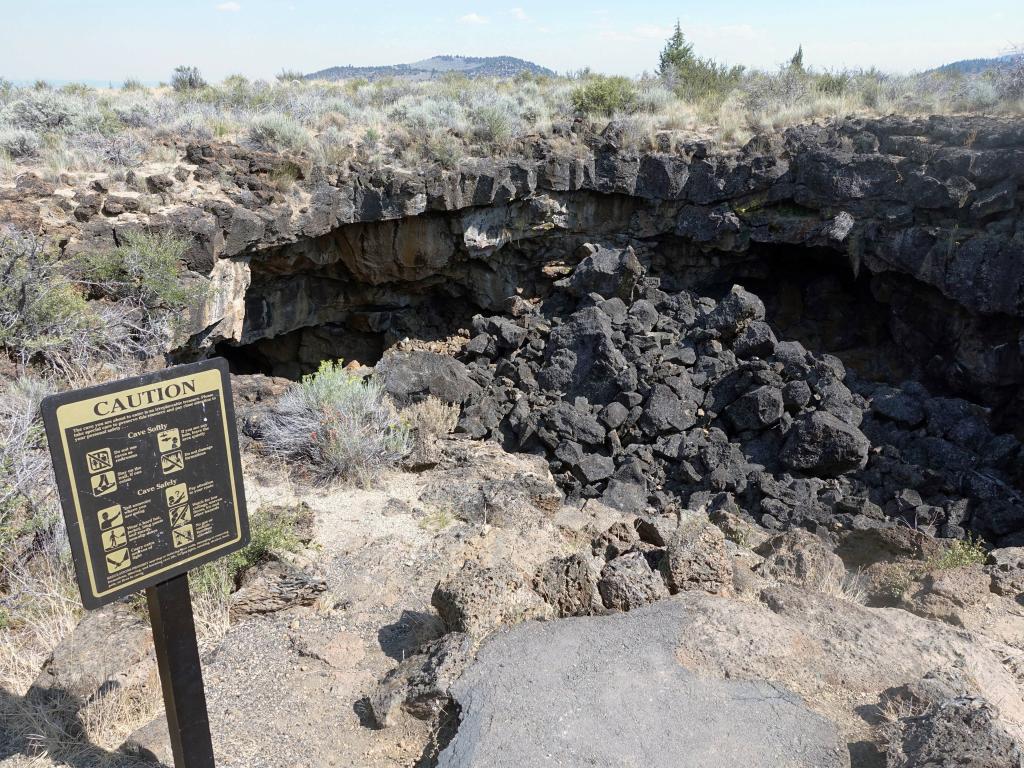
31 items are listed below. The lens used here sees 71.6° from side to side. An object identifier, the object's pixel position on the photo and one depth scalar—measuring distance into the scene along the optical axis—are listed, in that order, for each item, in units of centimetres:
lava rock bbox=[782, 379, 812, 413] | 922
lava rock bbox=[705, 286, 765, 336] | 1055
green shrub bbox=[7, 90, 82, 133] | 1188
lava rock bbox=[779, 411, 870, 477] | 841
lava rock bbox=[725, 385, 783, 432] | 914
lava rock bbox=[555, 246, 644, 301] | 1205
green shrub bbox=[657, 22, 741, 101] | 1655
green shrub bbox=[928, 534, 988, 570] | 576
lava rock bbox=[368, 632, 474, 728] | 349
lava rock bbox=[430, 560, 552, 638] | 390
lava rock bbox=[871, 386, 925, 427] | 927
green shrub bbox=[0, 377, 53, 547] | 436
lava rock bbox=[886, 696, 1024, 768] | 268
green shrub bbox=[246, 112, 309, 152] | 1190
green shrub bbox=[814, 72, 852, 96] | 1591
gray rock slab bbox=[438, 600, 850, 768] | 304
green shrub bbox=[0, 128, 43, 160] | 1038
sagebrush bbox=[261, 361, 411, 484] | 670
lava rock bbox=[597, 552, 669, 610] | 416
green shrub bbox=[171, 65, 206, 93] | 1936
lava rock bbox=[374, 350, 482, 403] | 931
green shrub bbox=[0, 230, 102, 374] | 685
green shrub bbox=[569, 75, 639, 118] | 1504
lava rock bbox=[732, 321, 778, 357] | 1023
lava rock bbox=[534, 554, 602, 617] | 414
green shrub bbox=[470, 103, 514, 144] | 1327
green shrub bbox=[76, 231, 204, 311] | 820
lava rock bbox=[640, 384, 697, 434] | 931
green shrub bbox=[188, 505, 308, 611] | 443
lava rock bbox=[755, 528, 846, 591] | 527
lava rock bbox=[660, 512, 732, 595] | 452
